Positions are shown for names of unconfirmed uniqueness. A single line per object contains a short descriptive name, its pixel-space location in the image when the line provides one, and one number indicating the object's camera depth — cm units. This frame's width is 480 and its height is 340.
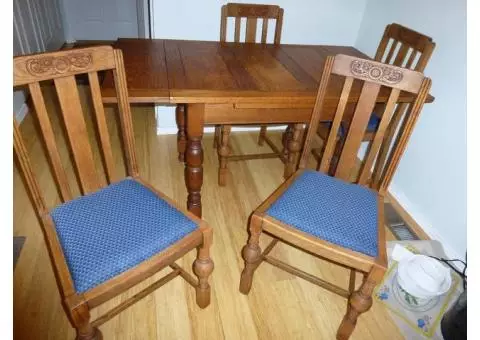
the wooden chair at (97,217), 97
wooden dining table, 137
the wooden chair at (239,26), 196
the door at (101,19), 439
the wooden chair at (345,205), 115
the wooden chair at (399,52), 163
